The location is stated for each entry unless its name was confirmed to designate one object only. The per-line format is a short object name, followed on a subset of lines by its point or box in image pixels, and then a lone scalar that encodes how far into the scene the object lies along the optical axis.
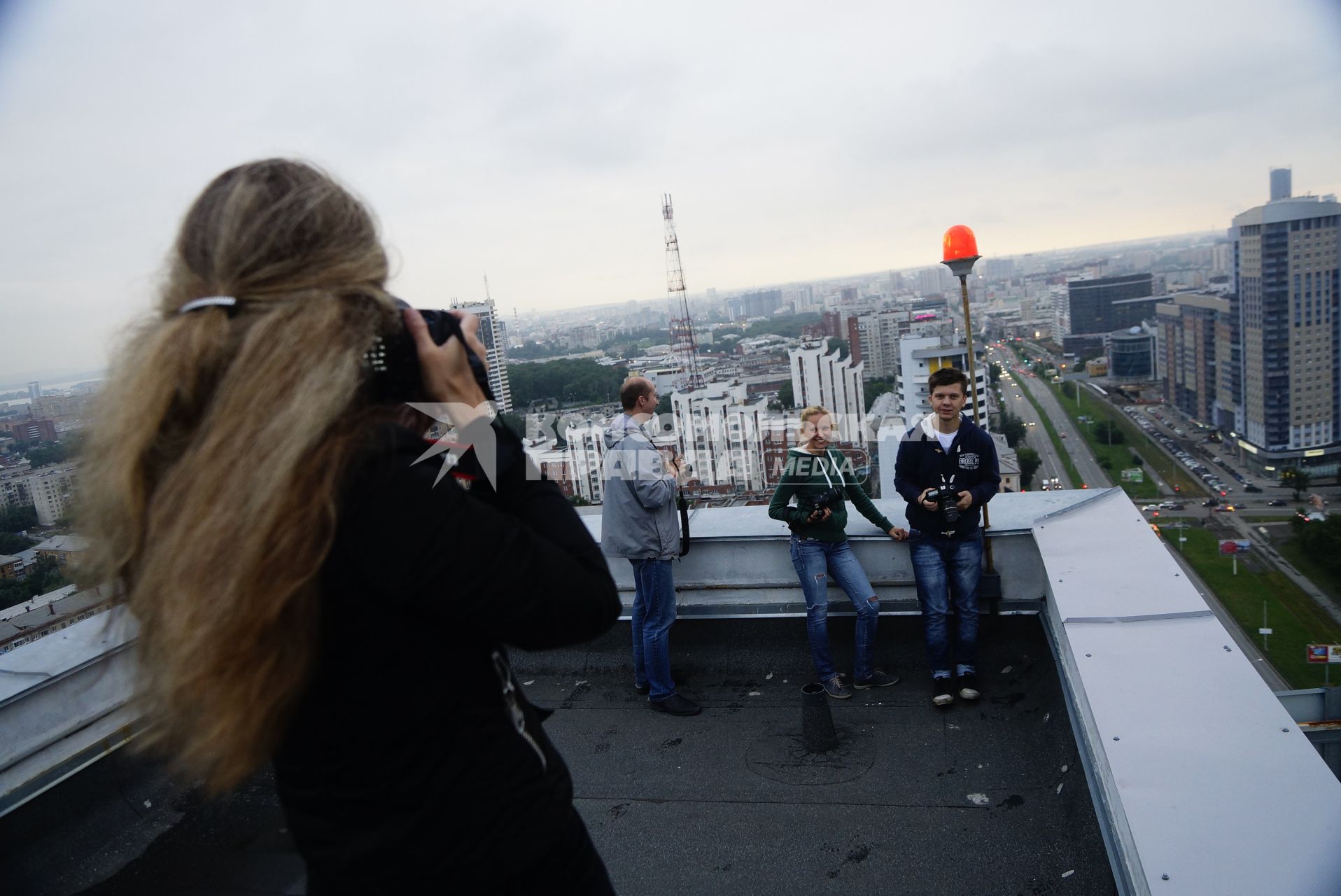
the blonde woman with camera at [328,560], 0.73
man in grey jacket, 3.42
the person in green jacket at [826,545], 3.38
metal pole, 3.42
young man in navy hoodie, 3.26
